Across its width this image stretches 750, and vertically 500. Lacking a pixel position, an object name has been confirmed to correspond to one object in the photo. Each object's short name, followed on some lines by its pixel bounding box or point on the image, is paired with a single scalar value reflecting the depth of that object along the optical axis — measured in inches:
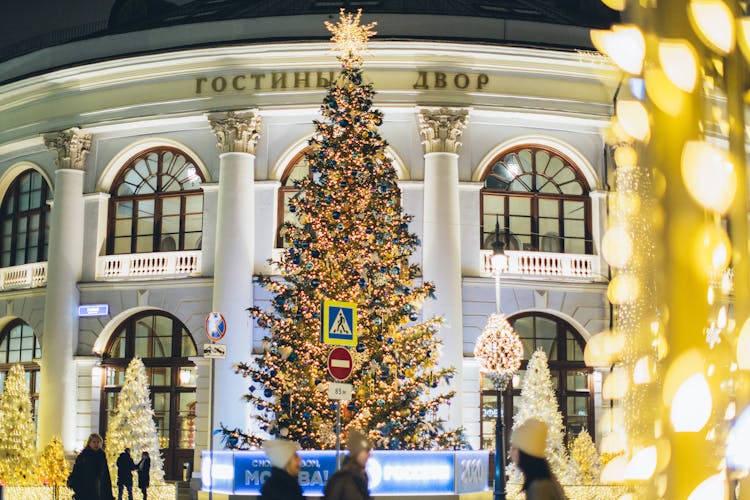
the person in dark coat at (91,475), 612.7
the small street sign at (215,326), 775.1
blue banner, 749.9
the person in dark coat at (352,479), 311.6
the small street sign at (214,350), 737.6
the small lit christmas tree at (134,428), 1111.0
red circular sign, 627.2
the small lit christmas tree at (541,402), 1098.7
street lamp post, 947.3
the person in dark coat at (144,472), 1046.4
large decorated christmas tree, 845.8
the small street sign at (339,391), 611.8
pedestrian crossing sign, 626.7
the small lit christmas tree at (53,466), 1098.7
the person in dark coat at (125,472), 984.3
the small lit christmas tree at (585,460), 1053.8
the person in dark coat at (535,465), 205.0
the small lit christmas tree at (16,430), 1170.0
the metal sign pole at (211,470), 753.6
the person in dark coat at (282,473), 283.3
